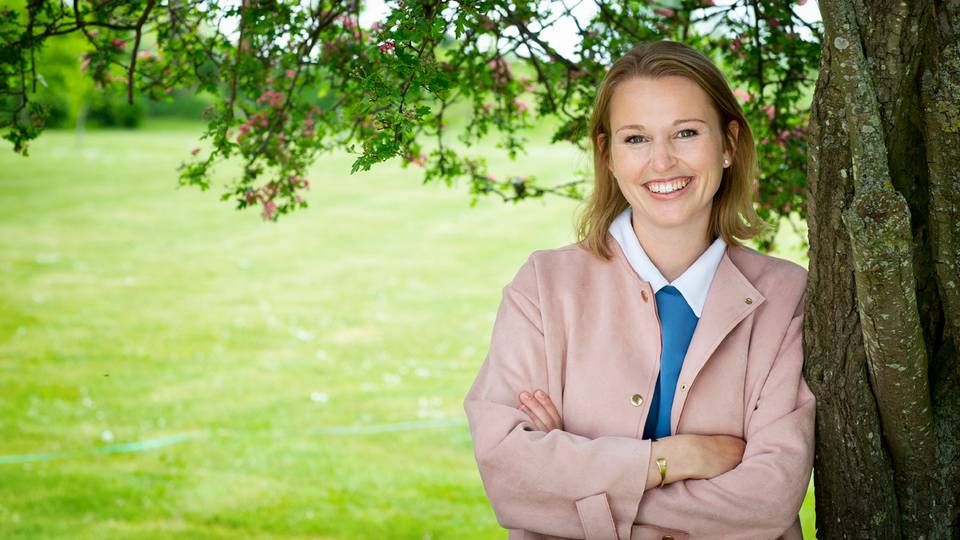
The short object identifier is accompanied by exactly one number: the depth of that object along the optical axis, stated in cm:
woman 247
